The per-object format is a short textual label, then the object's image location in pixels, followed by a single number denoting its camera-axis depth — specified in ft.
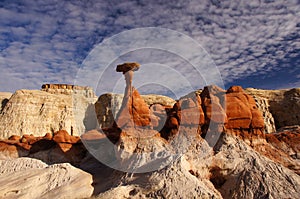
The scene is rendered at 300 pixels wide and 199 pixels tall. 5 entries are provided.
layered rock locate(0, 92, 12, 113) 182.39
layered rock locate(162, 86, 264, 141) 61.52
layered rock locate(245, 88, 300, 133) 184.75
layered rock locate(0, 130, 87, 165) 94.38
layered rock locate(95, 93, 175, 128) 213.25
